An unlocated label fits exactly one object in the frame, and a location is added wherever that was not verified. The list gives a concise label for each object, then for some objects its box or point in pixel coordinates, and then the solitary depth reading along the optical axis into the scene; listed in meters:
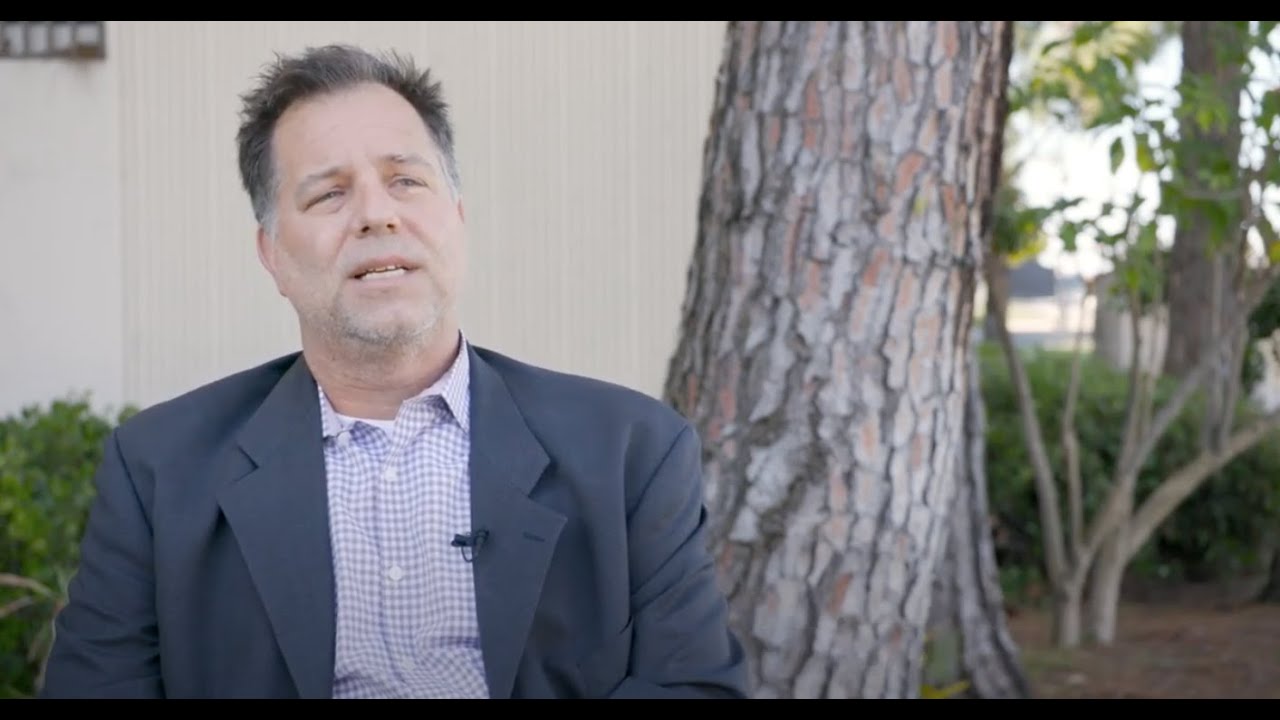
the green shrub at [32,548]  4.52
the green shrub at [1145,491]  7.88
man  2.40
